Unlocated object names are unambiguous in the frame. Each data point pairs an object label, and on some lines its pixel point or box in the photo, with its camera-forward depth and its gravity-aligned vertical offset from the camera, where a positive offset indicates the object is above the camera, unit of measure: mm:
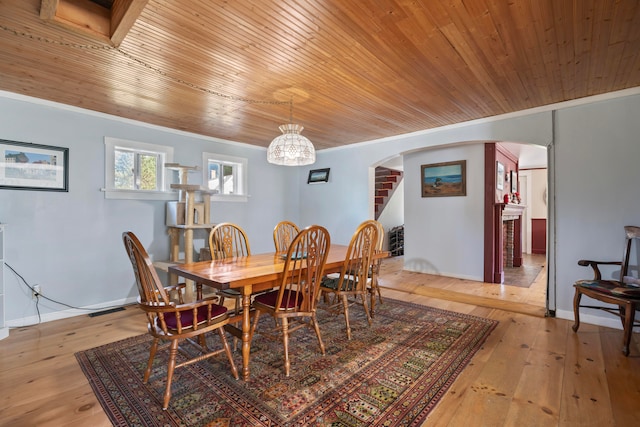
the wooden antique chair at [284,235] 3477 -255
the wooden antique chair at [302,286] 1941 -500
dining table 1794 -400
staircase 6820 +685
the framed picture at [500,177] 4731 +619
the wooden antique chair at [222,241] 2725 -272
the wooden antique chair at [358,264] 2465 -436
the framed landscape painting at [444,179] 4586 +566
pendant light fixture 2584 +566
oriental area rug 1529 -1041
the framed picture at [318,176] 5152 +671
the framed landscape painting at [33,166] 2787 +458
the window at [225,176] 4352 +588
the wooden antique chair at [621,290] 2180 -598
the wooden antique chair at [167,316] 1573 -625
